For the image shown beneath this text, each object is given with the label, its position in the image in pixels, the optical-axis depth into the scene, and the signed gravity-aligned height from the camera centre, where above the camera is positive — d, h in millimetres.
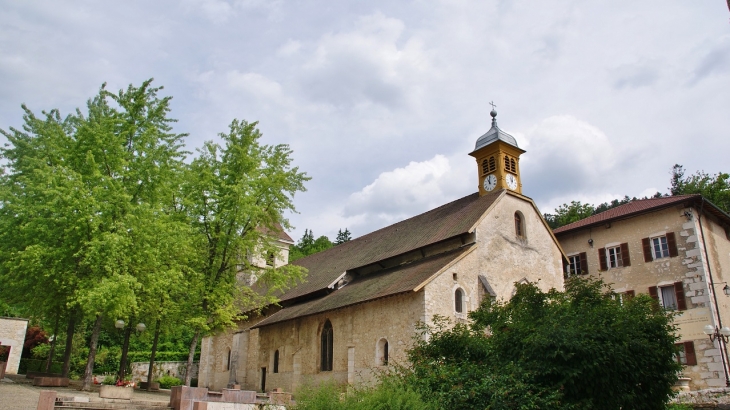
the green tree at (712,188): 37438 +13397
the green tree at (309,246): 63606 +15558
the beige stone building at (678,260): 24859 +5685
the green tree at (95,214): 17125 +5050
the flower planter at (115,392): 15977 -478
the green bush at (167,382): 35494 -400
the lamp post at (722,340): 23344 +1635
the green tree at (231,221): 21266 +5970
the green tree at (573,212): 44844 +13137
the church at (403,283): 22062 +4086
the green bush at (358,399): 10633 -422
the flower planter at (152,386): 24891 -461
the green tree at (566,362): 12820 +396
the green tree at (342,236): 75750 +18662
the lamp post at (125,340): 19509 +1519
